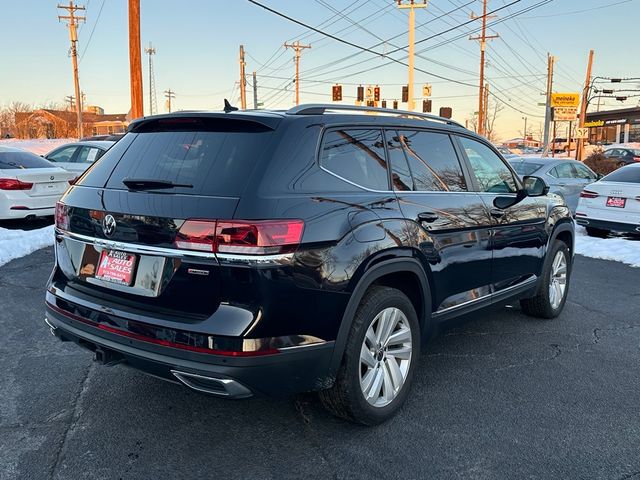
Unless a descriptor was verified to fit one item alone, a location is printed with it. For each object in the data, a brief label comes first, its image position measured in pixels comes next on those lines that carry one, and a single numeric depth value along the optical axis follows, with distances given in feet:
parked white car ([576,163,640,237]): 30.27
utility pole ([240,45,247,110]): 152.42
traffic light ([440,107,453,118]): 74.57
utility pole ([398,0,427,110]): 84.69
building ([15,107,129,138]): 219.20
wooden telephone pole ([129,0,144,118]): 45.21
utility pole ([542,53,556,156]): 105.91
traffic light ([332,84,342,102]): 89.92
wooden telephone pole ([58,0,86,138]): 147.64
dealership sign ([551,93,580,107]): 98.83
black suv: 8.40
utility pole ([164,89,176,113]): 300.81
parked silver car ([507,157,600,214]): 39.47
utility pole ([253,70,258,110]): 179.22
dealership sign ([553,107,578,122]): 97.55
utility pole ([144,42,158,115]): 250.16
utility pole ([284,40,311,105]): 167.43
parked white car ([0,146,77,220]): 29.14
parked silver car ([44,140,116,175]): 43.06
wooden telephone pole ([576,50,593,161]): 143.45
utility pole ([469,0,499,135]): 127.34
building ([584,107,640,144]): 226.81
